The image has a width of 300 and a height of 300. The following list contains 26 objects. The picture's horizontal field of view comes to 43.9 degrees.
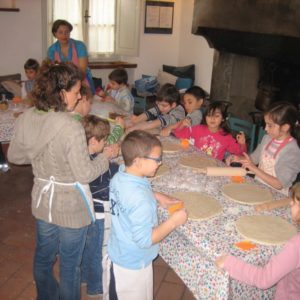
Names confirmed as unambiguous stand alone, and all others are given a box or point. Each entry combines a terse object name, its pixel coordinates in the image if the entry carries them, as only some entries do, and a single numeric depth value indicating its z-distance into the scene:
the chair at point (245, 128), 3.30
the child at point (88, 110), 2.36
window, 6.29
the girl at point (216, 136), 2.59
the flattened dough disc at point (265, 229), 1.51
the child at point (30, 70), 3.99
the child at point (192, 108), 2.87
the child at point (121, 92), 3.68
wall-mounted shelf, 5.57
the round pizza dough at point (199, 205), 1.68
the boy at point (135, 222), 1.40
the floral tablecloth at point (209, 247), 1.43
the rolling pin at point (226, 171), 2.15
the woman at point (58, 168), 1.60
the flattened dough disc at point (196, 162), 2.28
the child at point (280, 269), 1.24
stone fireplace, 4.34
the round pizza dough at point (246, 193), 1.84
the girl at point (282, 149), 2.14
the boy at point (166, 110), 2.95
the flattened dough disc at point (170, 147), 2.54
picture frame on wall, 6.93
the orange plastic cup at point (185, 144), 2.63
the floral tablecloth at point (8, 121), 3.08
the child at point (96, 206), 1.89
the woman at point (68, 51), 4.02
